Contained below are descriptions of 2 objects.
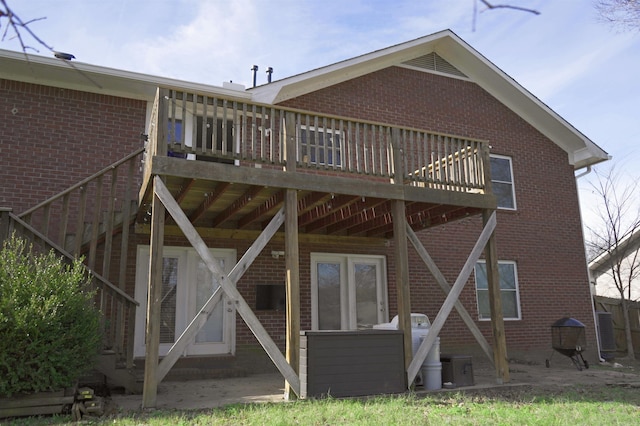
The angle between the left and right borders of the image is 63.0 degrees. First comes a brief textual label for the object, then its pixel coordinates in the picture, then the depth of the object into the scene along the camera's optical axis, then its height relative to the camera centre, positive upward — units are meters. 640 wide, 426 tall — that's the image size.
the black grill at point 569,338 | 10.20 -0.47
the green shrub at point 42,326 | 5.35 -0.04
